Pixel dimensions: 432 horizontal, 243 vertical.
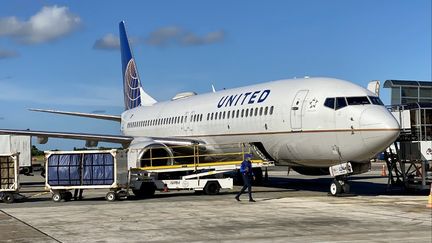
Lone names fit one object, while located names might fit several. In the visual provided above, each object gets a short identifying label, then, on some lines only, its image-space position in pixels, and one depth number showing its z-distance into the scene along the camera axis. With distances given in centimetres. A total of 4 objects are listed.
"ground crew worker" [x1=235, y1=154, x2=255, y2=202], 1711
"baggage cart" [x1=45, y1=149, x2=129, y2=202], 1828
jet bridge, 1869
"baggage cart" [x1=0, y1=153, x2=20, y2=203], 1836
